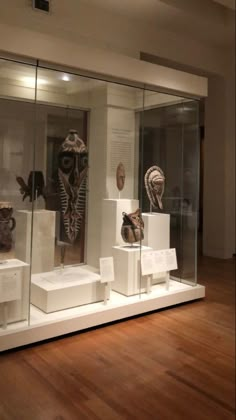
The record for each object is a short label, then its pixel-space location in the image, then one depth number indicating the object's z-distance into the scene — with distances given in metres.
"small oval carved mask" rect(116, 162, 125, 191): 3.48
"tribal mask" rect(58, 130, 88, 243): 3.09
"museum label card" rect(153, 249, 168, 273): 3.39
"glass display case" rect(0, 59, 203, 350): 2.73
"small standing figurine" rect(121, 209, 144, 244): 3.33
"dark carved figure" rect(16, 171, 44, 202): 2.78
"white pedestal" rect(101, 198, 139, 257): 3.43
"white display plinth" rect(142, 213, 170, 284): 3.51
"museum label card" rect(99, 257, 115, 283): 3.06
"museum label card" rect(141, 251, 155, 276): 3.27
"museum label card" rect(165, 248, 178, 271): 3.49
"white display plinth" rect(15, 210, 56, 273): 2.78
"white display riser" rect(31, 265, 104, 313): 2.88
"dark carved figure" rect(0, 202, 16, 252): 2.68
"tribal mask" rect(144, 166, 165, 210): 3.48
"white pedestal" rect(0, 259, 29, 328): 2.54
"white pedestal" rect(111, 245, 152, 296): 3.28
